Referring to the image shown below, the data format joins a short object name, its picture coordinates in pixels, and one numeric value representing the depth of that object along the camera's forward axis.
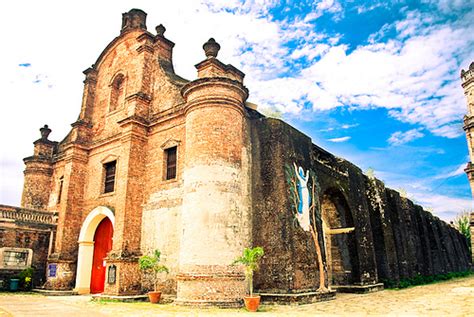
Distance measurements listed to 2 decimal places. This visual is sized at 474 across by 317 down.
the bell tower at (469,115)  26.47
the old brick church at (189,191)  10.13
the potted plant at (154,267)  10.52
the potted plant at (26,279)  14.00
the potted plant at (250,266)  8.73
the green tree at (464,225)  38.20
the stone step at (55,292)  13.21
